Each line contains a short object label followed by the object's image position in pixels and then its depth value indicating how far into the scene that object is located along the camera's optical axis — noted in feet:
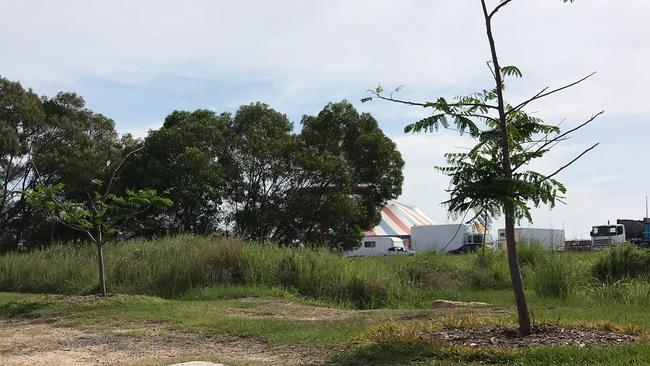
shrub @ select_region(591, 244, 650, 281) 56.54
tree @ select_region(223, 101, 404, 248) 95.86
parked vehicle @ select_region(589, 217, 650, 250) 156.46
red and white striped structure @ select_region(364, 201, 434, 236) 194.39
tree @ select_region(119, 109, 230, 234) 90.33
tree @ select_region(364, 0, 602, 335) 22.43
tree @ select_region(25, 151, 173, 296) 44.39
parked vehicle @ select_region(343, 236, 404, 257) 173.06
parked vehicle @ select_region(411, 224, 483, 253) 161.11
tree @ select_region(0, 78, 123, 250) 94.27
